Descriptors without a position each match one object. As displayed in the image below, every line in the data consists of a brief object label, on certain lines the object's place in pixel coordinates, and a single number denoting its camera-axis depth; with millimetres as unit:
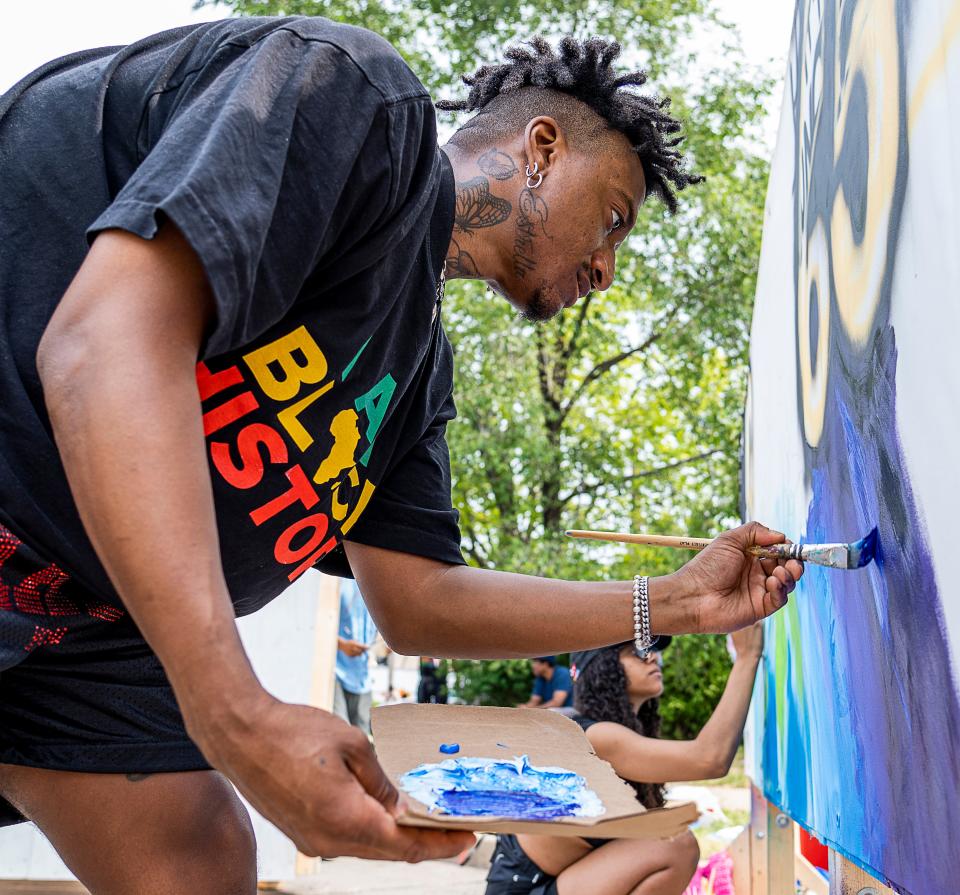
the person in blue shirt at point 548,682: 7251
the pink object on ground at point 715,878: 3830
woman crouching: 3006
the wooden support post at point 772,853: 3367
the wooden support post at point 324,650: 5035
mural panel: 1156
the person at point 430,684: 8227
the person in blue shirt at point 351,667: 6363
